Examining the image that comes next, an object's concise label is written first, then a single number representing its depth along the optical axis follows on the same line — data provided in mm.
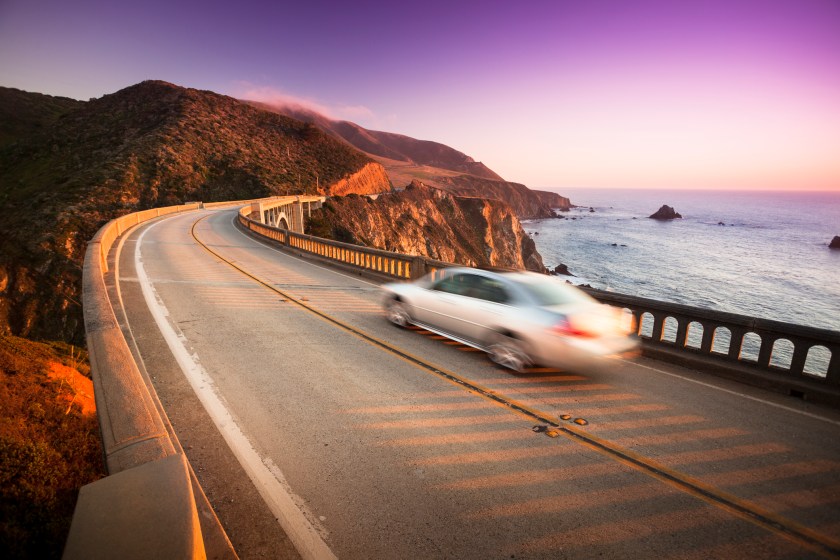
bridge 2971
